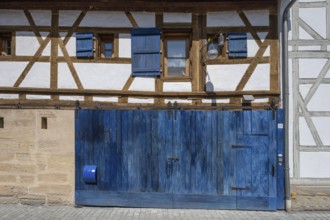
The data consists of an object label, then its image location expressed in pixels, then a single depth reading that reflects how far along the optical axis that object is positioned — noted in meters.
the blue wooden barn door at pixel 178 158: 6.85
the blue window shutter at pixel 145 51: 7.31
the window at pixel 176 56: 7.52
